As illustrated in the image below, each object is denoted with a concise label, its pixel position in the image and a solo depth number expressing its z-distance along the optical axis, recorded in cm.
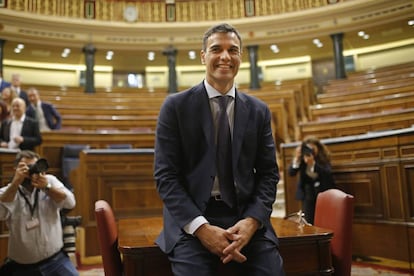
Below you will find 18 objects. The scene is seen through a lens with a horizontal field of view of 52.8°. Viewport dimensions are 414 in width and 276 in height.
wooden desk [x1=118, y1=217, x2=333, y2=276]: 131
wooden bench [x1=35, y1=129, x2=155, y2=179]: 483
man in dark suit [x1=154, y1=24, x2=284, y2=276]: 124
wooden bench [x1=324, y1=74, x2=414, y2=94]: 734
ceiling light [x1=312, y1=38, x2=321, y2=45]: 1092
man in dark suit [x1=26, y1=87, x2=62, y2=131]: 510
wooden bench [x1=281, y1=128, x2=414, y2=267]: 306
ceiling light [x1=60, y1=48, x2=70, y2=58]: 1095
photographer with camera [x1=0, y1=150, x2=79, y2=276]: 212
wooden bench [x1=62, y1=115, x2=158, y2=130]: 698
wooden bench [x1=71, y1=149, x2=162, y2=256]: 360
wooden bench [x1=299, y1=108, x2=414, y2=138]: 495
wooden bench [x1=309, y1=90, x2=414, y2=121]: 589
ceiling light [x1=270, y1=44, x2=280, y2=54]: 1131
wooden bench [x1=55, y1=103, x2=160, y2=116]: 779
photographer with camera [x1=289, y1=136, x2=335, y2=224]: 334
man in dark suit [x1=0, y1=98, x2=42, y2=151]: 371
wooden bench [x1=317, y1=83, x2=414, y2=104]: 668
